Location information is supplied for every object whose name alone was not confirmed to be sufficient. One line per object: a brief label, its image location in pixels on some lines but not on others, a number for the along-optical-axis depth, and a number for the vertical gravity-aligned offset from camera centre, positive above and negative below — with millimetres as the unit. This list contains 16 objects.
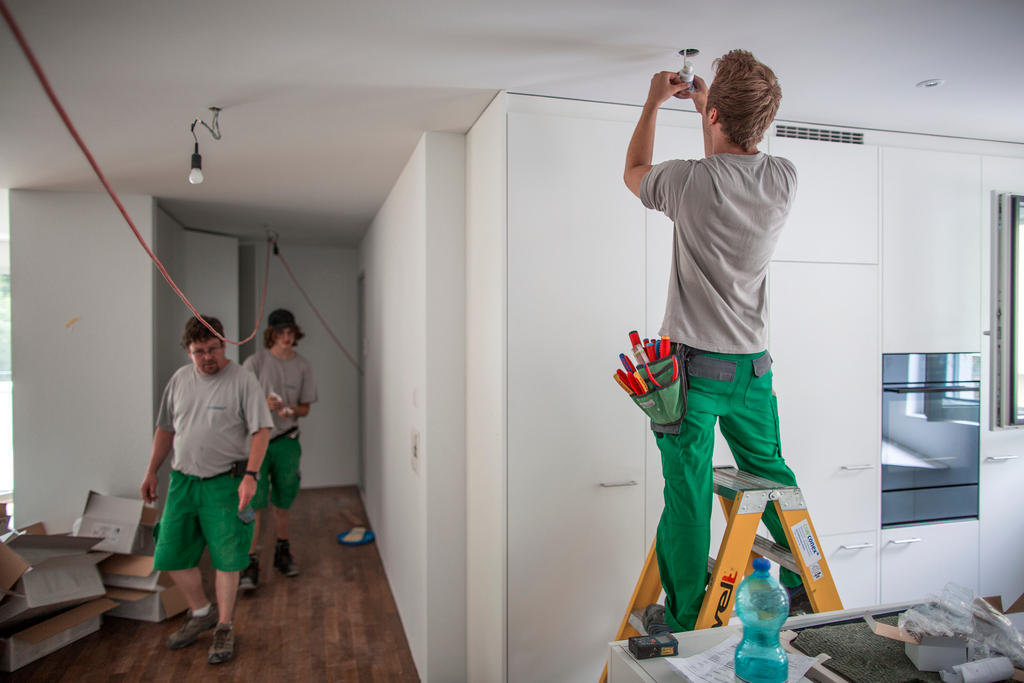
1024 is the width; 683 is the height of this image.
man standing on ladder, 1508 +145
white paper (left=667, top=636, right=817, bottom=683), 1224 -649
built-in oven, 2623 -387
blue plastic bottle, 1148 -533
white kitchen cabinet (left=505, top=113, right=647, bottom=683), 2203 -194
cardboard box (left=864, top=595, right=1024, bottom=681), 1246 -612
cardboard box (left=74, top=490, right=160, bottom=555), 3436 -1001
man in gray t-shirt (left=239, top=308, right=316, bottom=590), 4121 -434
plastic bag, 1260 -572
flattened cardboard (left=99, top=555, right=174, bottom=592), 3412 -1261
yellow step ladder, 1561 -555
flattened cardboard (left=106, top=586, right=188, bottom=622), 3406 -1426
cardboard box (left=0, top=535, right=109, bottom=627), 2953 -1160
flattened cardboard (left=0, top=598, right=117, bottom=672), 2863 -1408
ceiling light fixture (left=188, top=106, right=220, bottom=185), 2398 +826
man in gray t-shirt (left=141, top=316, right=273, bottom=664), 3012 -607
